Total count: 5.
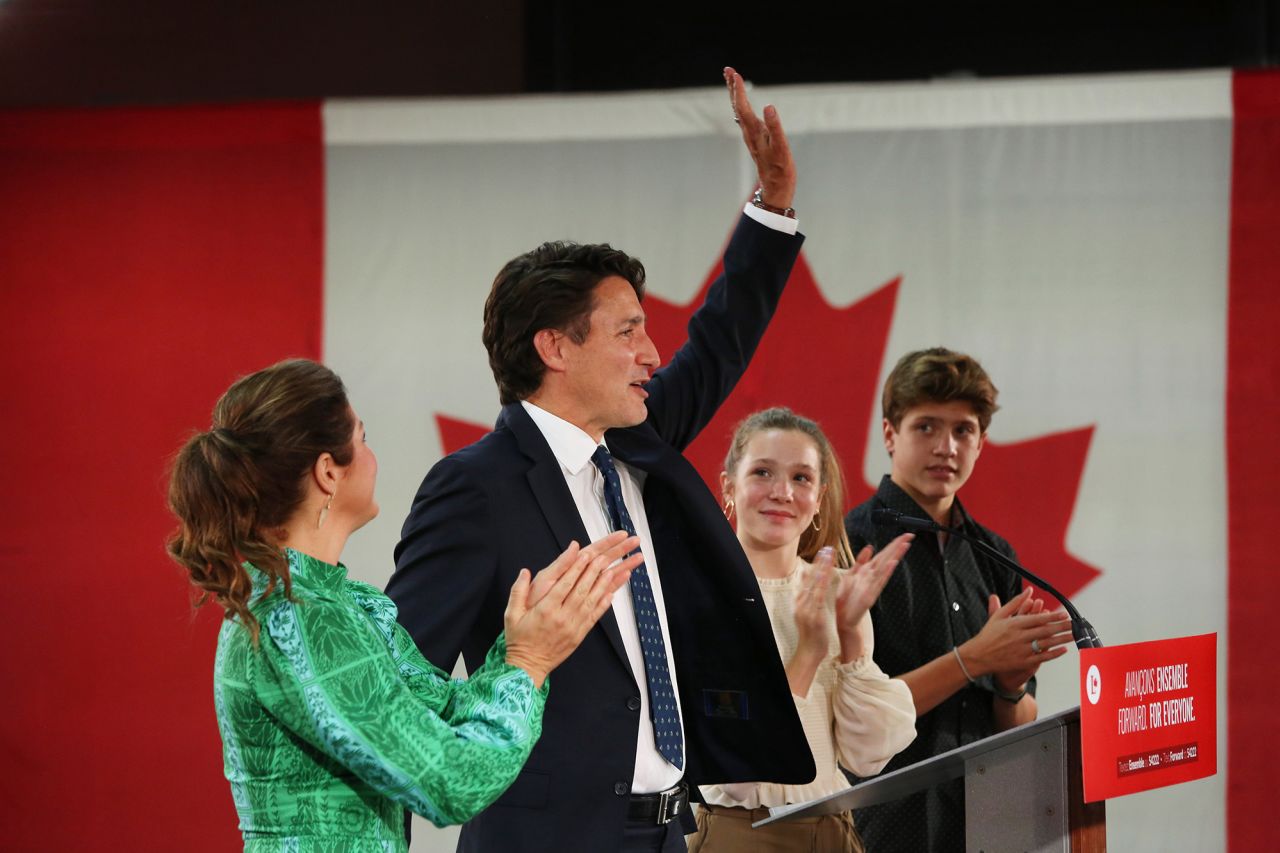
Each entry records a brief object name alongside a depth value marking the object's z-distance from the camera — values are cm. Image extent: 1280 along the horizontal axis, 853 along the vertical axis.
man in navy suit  607
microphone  619
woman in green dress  571
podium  609
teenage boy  668
